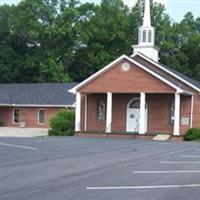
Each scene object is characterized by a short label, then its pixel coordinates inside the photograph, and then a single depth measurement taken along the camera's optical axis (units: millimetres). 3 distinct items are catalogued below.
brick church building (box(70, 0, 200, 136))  39375
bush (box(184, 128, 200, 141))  38031
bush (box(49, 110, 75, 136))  41391
